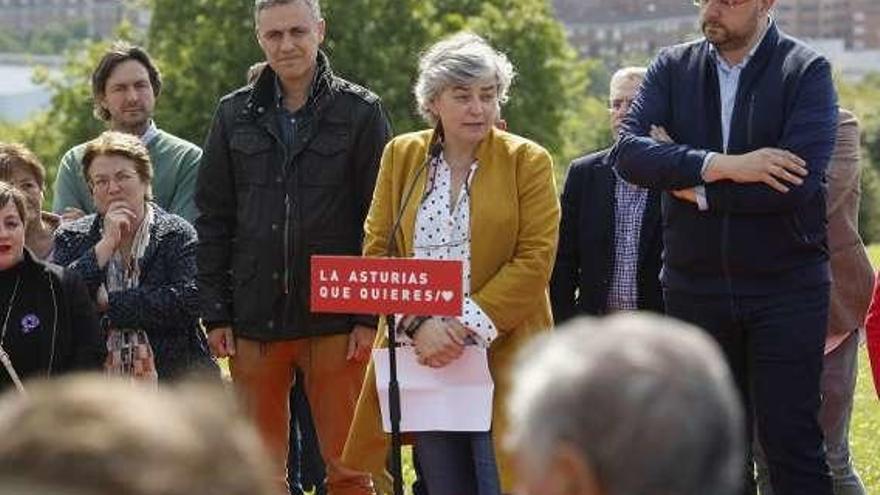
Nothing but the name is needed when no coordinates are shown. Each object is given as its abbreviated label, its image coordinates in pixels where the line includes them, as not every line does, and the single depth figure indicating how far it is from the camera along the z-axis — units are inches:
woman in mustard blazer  424.9
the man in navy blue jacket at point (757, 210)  392.7
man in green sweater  544.8
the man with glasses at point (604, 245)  480.7
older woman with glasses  464.5
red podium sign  386.4
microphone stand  407.5
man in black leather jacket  465.3
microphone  432.8
